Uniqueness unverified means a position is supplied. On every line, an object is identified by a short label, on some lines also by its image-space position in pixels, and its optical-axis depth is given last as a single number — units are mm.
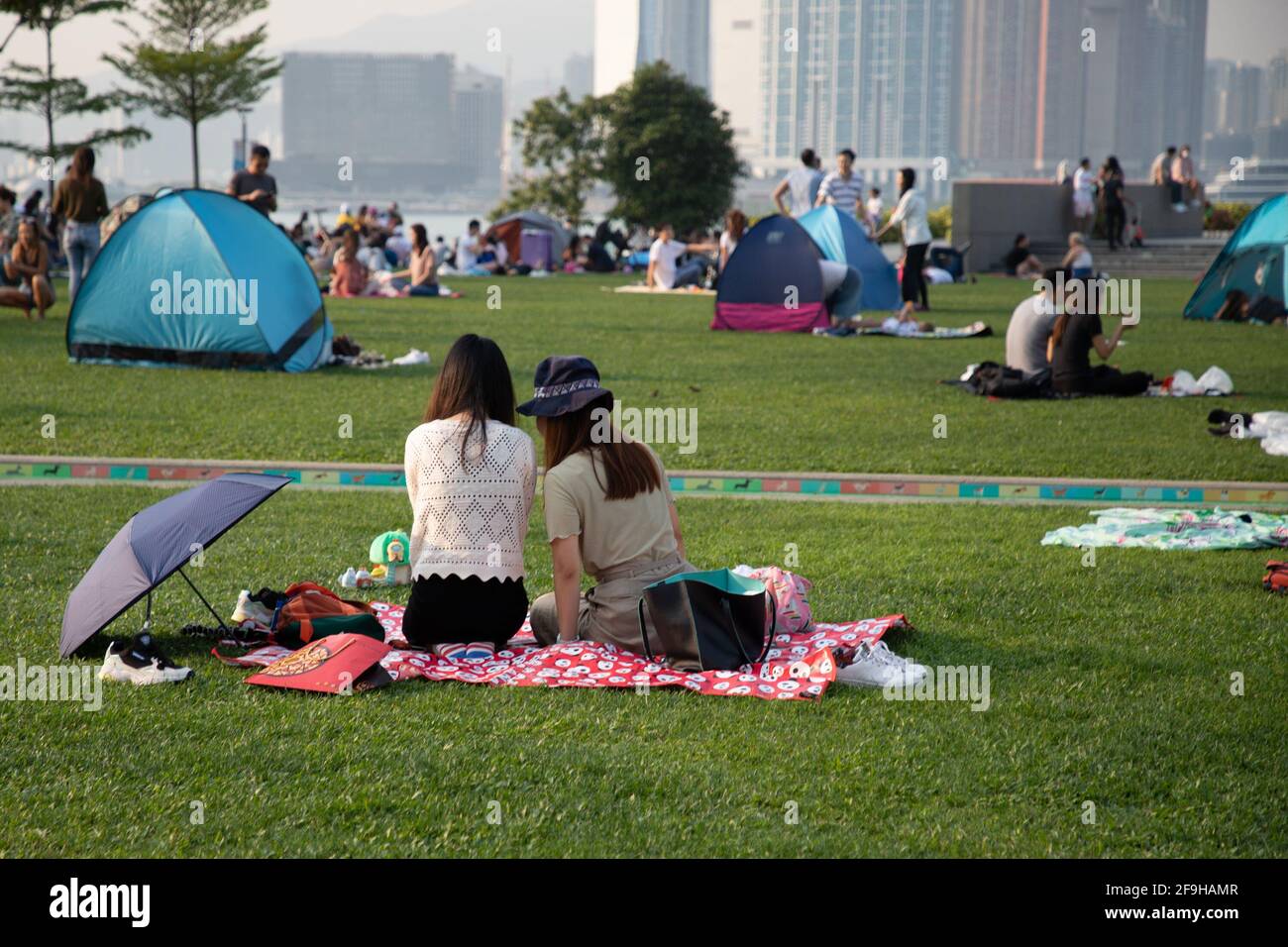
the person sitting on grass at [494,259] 34469
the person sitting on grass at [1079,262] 15570
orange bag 5852
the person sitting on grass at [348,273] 25422
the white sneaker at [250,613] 5906
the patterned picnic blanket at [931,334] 18359
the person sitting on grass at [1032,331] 12641
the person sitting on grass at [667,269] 28234
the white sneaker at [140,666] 5230
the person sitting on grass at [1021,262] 32406
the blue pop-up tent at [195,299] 14547
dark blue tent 19281
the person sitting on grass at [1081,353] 12477
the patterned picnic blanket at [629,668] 5238
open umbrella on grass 5266
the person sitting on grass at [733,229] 22412
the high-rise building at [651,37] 106500
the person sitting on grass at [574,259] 36844
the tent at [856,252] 22156
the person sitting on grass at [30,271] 18438
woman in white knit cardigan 5551
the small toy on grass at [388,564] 6809
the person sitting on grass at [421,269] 25531
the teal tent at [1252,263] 19734
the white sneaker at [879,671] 5254
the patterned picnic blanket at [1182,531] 7473
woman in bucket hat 5523
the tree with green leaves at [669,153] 46344
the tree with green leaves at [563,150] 48969
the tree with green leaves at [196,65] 44000
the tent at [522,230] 36000
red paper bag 5176
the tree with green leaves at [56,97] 31969
